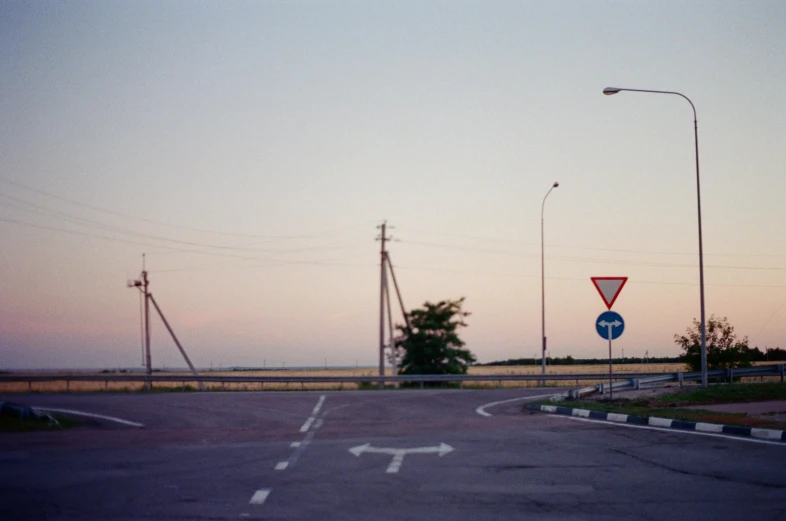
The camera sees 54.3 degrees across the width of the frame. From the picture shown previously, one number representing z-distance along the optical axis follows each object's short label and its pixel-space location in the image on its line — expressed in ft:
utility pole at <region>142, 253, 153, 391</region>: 170.55
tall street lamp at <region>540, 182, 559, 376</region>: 142.41
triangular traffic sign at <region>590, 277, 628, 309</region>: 65.62
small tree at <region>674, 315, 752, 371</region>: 144.15
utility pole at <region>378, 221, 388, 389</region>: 160.15
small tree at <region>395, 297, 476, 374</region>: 164.25
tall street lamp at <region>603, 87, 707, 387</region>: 84.28
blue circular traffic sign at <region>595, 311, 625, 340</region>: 66.08
